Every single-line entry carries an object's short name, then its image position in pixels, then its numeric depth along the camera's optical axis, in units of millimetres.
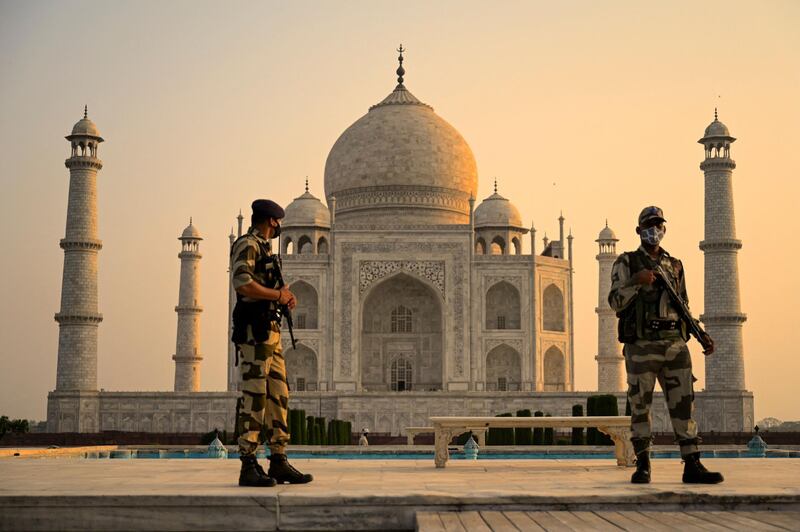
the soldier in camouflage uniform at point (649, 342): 6047
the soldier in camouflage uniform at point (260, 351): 5875
